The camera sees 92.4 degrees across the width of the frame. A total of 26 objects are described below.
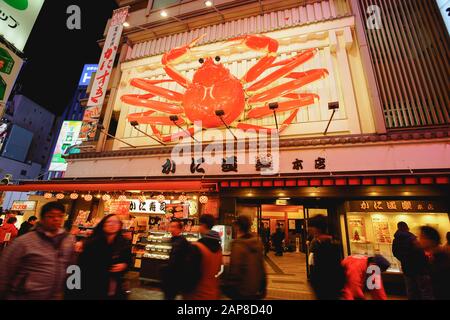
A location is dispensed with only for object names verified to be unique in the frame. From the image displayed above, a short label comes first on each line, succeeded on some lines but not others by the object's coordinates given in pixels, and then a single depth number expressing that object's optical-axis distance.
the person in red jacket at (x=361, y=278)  3.33
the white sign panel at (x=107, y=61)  10.13
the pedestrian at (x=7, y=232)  7.19
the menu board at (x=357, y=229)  6.57
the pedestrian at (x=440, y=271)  3.16
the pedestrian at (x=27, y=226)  6.66
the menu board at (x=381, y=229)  6.52
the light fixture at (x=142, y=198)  8.58
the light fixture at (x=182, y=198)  7.43
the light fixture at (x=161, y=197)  7.64
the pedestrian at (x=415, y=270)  3.84
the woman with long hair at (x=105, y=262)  2.74
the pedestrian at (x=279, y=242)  12.20
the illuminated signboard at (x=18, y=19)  6.74
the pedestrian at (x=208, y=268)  2.58
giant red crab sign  7.40
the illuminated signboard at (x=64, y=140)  18.82
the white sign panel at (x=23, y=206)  10.21
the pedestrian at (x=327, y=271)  2.77
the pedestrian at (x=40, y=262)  2.35
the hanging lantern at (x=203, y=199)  7.02
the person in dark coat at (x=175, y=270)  2.52
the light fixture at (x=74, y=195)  8.35
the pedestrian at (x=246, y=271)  2.80
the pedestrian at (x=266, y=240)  12.24
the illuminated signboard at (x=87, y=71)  26.28
